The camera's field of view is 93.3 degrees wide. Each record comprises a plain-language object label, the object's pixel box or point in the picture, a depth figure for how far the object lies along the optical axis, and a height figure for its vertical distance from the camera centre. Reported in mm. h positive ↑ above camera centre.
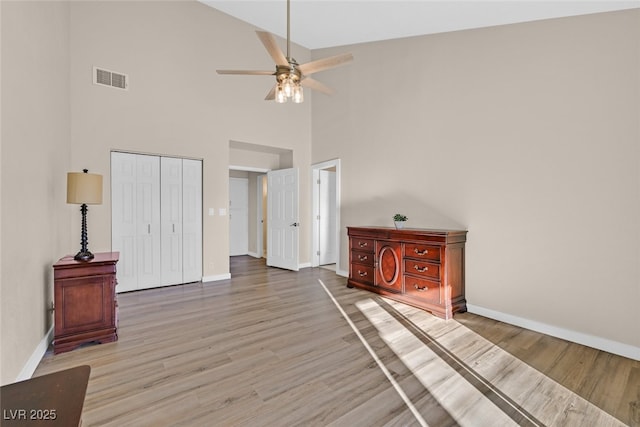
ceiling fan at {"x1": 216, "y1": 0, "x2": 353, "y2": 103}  2613 +1254
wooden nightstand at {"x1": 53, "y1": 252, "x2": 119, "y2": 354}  2727 -845
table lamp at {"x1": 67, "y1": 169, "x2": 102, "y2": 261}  2861 +213
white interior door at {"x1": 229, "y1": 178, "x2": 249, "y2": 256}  8109 -97
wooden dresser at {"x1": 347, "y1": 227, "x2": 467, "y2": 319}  3527 -696
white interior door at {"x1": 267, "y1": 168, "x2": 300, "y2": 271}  6117 -137
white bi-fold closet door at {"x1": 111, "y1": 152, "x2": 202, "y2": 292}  4523 -110
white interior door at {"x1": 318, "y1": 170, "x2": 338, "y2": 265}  6641 -112
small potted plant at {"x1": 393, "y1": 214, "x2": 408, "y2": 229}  4250 -105
